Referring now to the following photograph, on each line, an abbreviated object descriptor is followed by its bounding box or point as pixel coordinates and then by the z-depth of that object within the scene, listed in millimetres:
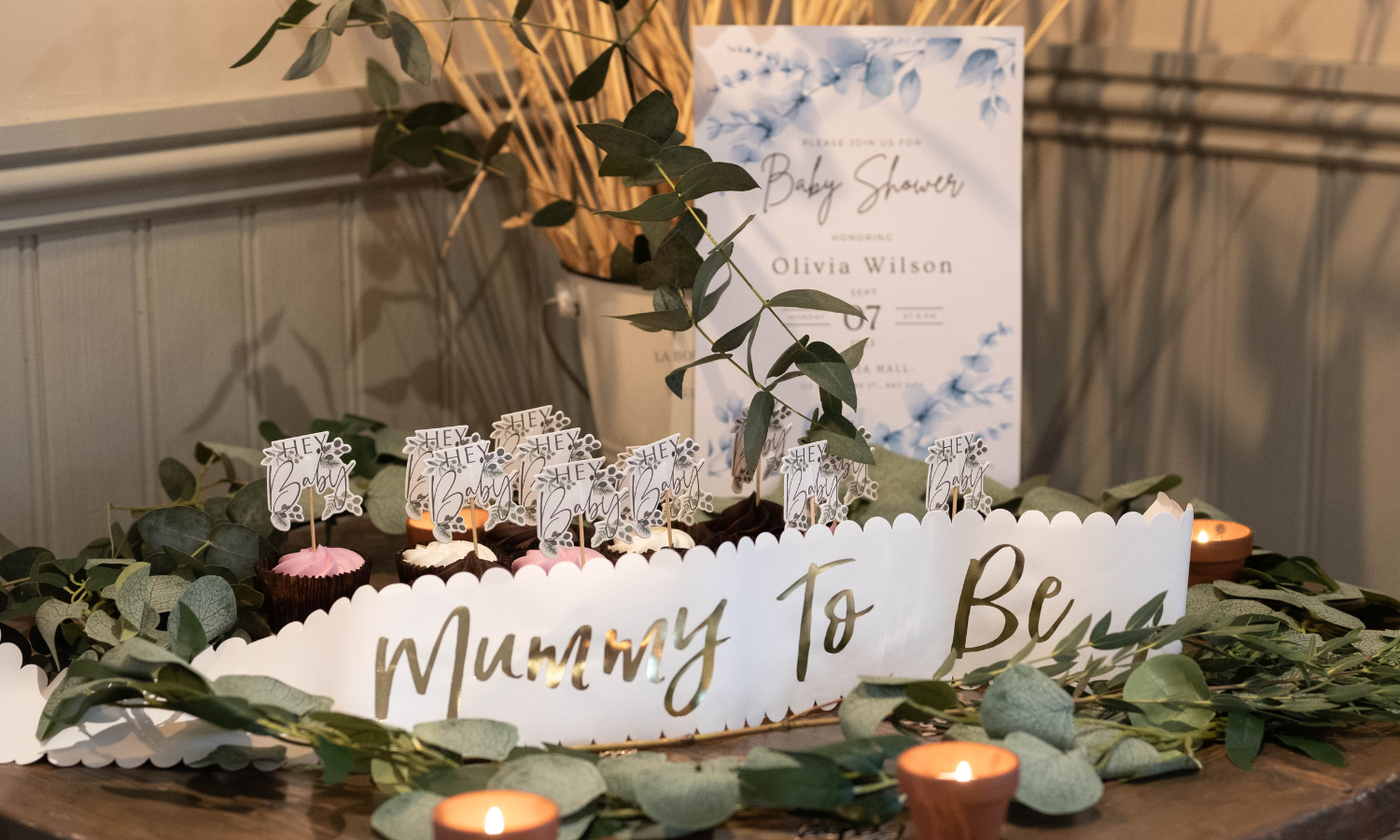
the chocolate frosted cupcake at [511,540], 1752
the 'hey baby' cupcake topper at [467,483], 1683
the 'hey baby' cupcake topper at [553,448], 1722
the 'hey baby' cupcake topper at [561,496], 1664
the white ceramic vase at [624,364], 2030
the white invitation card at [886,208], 1949
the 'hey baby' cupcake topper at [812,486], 1695
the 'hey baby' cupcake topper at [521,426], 1792
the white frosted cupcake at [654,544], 1727
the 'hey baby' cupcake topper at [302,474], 1694
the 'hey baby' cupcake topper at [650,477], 1680
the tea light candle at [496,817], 1452
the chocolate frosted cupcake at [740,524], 1771
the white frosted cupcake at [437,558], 1719
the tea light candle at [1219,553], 1793
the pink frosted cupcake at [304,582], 1704
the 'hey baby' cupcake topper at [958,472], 1718
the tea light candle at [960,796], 1471
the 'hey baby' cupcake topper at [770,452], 1770
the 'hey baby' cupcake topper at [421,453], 1710
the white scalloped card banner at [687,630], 1588
